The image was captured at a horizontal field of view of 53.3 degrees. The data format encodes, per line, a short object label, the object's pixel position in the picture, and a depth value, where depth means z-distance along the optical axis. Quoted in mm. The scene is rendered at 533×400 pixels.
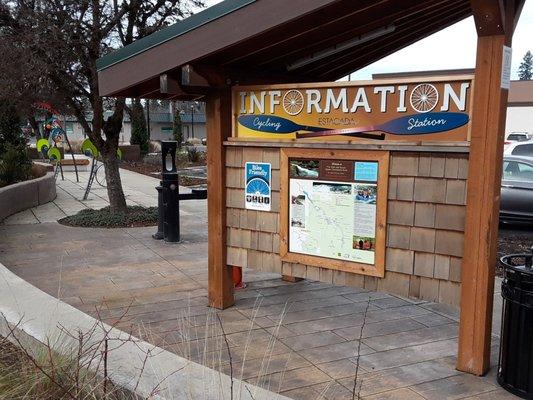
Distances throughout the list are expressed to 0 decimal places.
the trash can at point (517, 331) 3590
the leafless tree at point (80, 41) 8625
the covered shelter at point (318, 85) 3793
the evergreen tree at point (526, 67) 127812
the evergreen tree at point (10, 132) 17247
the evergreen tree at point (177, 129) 32953
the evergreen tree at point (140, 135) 30281
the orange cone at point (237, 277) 6207
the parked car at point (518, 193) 9922
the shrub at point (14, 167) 12352
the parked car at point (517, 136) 33062
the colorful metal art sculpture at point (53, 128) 23794
